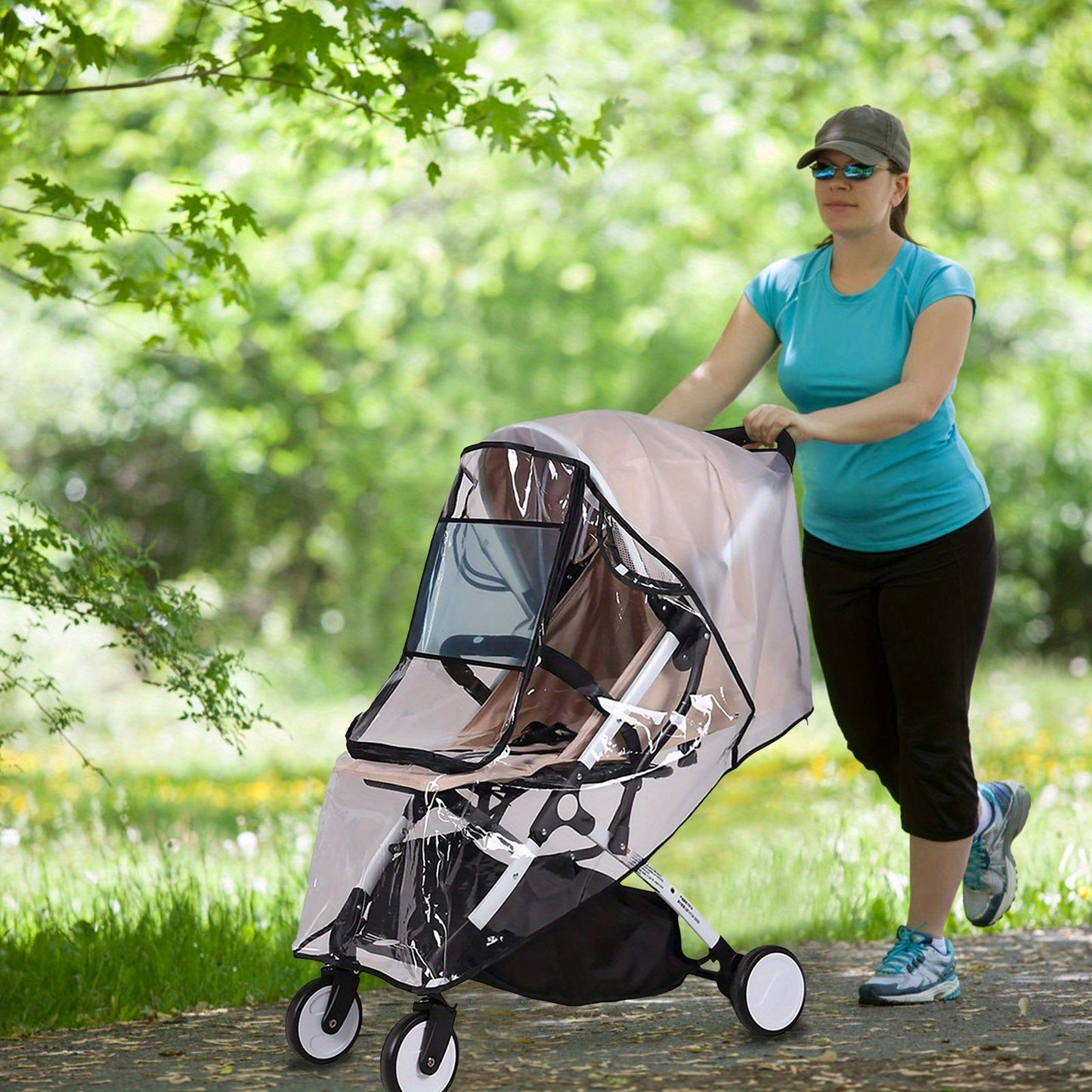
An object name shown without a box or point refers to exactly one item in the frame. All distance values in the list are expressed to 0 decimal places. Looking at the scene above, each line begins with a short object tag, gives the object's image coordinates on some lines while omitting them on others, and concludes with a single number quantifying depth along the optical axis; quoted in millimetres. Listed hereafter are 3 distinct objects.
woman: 6898
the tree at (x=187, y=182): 7738
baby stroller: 5805
